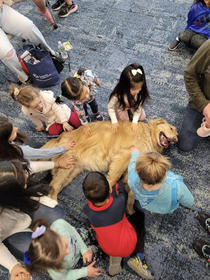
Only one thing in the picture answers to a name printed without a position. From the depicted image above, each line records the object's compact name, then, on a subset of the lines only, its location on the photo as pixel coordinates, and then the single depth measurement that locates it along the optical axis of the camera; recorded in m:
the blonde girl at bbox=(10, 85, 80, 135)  2.19
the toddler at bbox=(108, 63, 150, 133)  1.92
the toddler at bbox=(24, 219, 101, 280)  1.30
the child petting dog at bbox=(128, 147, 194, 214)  1.54
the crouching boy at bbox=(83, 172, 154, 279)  1.59
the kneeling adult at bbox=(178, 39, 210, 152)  1.93
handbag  2.79
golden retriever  2.28
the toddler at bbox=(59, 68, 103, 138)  2.00
